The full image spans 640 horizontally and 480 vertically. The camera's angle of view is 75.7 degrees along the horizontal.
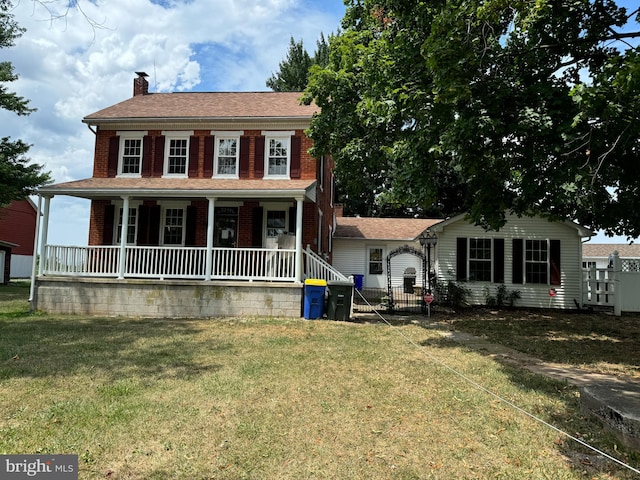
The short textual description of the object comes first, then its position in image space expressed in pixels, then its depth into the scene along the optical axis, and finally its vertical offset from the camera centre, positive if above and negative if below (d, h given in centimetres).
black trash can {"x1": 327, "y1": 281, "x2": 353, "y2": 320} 1178 -78
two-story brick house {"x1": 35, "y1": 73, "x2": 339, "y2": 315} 1280 +258
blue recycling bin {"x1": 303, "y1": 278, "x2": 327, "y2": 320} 1171 -78
